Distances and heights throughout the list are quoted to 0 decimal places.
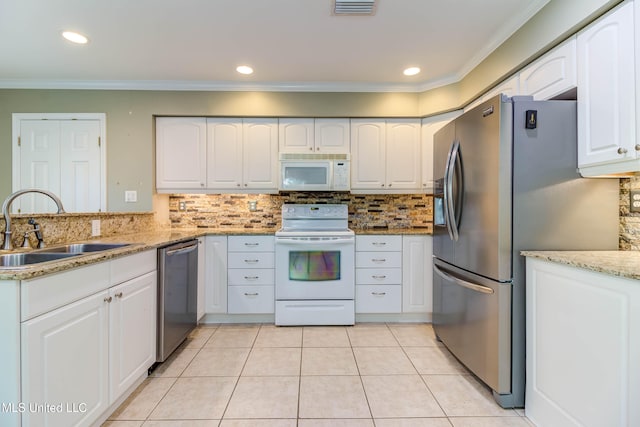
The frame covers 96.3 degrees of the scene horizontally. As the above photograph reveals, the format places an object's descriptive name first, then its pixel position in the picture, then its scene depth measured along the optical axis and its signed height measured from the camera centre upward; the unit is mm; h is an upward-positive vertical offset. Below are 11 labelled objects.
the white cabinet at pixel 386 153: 3092 +642
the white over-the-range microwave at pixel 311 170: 2967 +438
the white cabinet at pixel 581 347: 1068 -577
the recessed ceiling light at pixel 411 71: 2680 +1351
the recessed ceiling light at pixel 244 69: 2645 +1337
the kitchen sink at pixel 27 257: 1474 -256
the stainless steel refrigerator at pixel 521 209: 1562 +24
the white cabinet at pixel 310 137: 3080 +810
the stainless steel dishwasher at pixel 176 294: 1975 -633
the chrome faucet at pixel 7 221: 1491 -55
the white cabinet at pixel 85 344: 1063 -609
